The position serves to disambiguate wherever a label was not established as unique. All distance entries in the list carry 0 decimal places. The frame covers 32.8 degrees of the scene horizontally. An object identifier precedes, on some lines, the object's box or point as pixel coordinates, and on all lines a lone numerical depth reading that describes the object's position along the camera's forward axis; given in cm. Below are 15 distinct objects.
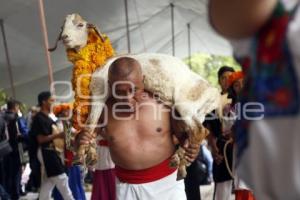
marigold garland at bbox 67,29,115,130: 276
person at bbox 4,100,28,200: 539
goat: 248
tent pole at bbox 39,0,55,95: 353
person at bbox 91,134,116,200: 345
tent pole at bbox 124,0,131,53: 543
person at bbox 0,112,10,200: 464
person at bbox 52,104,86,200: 463
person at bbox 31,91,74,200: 446
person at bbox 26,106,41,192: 464
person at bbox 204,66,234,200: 352
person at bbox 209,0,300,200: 80
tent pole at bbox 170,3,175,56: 681
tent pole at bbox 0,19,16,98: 540
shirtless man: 250
